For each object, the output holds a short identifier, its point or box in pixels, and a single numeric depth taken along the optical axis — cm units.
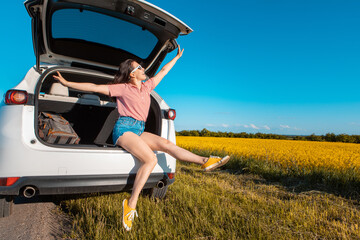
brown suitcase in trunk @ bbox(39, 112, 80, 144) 272
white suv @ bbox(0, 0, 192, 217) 212
